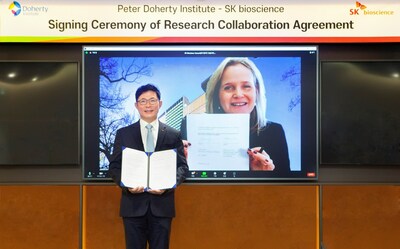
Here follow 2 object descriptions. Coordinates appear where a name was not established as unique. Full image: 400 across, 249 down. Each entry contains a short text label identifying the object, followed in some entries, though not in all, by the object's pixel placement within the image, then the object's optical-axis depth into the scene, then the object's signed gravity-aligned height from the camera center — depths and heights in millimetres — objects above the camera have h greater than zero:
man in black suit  3223 -508
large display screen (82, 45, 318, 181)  3803 +175
